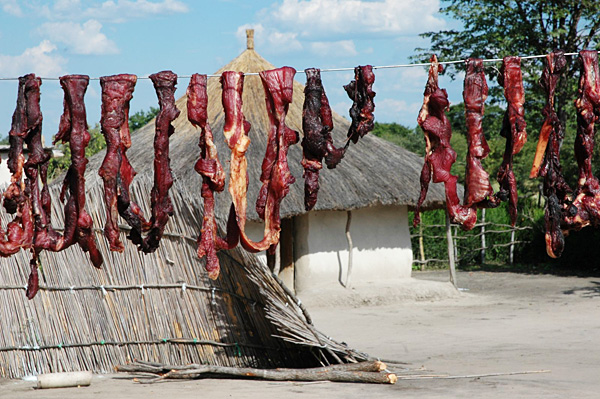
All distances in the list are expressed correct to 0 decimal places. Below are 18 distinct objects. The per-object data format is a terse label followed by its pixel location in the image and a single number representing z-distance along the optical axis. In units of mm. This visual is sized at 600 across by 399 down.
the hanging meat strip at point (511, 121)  5508
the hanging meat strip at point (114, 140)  5406
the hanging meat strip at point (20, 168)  5457
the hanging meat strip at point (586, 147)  5523
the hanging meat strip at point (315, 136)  5562
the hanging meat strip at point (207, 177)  5504
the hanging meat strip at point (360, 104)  5633
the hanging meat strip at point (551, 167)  5559
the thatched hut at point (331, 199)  15852
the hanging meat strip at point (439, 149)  5551
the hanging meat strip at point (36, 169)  5453
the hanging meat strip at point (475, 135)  5477
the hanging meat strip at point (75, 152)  5422
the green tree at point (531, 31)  21078
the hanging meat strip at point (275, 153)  5531
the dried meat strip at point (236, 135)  5578
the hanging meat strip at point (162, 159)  5473
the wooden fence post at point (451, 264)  17531
